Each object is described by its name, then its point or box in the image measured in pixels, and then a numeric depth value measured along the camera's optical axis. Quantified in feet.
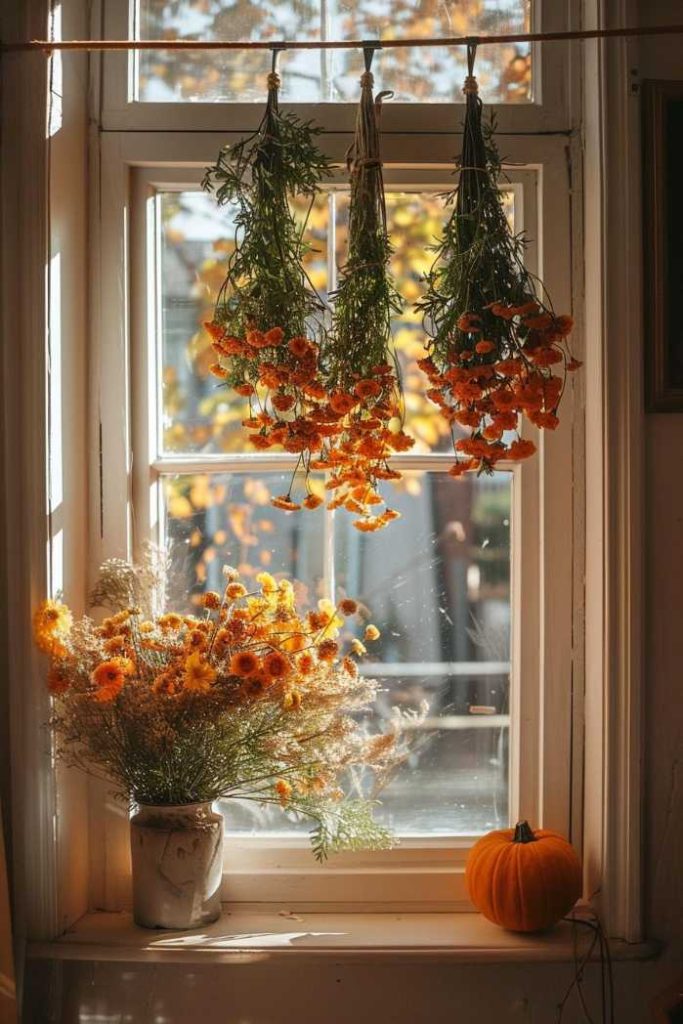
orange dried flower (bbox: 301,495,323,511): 5.18
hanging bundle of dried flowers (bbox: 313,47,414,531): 5.29
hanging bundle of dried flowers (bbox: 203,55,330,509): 5.34
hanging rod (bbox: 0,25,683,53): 5.36
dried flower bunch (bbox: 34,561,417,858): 5.49
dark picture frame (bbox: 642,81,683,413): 5.80
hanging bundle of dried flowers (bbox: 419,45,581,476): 4.94
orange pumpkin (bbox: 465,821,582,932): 5.62
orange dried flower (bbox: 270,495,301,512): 5.21
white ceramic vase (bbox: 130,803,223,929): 5.73
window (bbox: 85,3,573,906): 6.26
